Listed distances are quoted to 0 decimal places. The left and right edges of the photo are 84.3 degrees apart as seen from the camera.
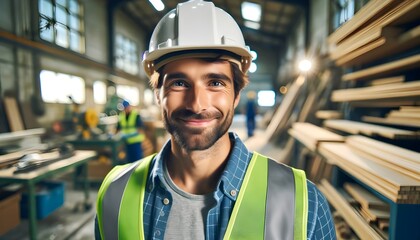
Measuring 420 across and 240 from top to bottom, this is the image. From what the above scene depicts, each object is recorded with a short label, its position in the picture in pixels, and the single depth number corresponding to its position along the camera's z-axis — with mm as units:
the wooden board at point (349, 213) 1683
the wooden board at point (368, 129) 1856
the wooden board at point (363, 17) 1668
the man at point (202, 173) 979
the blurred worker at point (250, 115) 8352
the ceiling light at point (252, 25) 12097
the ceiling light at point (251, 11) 9280
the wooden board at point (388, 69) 1861
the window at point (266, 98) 16938
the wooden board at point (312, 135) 2719
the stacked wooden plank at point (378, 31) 1594
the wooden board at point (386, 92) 1711
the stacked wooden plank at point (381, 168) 1260
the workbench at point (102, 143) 4656
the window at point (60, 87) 6332
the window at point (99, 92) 8852
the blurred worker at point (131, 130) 5070
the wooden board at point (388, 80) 2261
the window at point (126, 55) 11016
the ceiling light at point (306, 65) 5945
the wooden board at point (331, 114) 3701
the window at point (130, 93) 11085
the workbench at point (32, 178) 2555
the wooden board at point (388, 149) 1617
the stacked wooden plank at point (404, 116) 1837
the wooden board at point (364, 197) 1914
